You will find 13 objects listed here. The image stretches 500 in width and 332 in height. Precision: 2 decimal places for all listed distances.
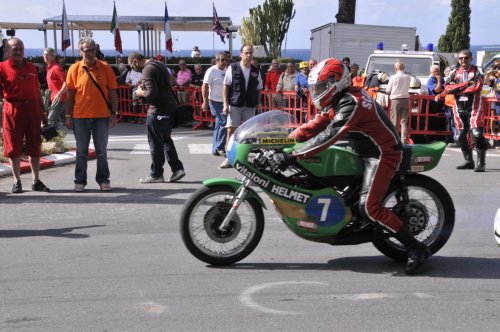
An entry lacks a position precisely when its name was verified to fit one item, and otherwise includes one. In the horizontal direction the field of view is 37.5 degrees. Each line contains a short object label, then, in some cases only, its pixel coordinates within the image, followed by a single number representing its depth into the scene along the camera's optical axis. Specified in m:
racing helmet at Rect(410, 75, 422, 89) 16.97
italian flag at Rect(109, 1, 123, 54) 27.56
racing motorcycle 5.63
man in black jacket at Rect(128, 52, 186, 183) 9.82
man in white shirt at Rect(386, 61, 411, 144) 14.80
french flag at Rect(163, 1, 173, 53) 26.94
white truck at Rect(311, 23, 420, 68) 27.20
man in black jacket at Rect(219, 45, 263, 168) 11.36
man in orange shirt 9.28
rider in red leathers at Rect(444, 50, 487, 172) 11.41
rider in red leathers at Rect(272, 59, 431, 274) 5.51
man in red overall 9.13
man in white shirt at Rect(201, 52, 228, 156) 12.33
